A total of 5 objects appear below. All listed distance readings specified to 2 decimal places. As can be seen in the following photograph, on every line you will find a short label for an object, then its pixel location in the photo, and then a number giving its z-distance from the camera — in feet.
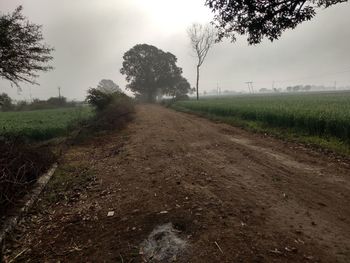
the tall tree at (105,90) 81.05
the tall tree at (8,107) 191.97
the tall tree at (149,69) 210.38
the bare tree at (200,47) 155.43
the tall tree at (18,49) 33.50
